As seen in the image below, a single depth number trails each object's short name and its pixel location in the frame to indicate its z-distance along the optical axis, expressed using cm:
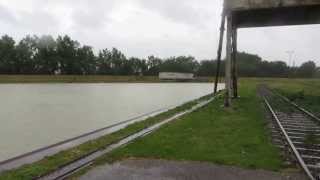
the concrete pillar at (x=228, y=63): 1154
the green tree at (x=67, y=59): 7037
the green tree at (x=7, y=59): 6554
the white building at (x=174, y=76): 6614
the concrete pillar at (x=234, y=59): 1420
